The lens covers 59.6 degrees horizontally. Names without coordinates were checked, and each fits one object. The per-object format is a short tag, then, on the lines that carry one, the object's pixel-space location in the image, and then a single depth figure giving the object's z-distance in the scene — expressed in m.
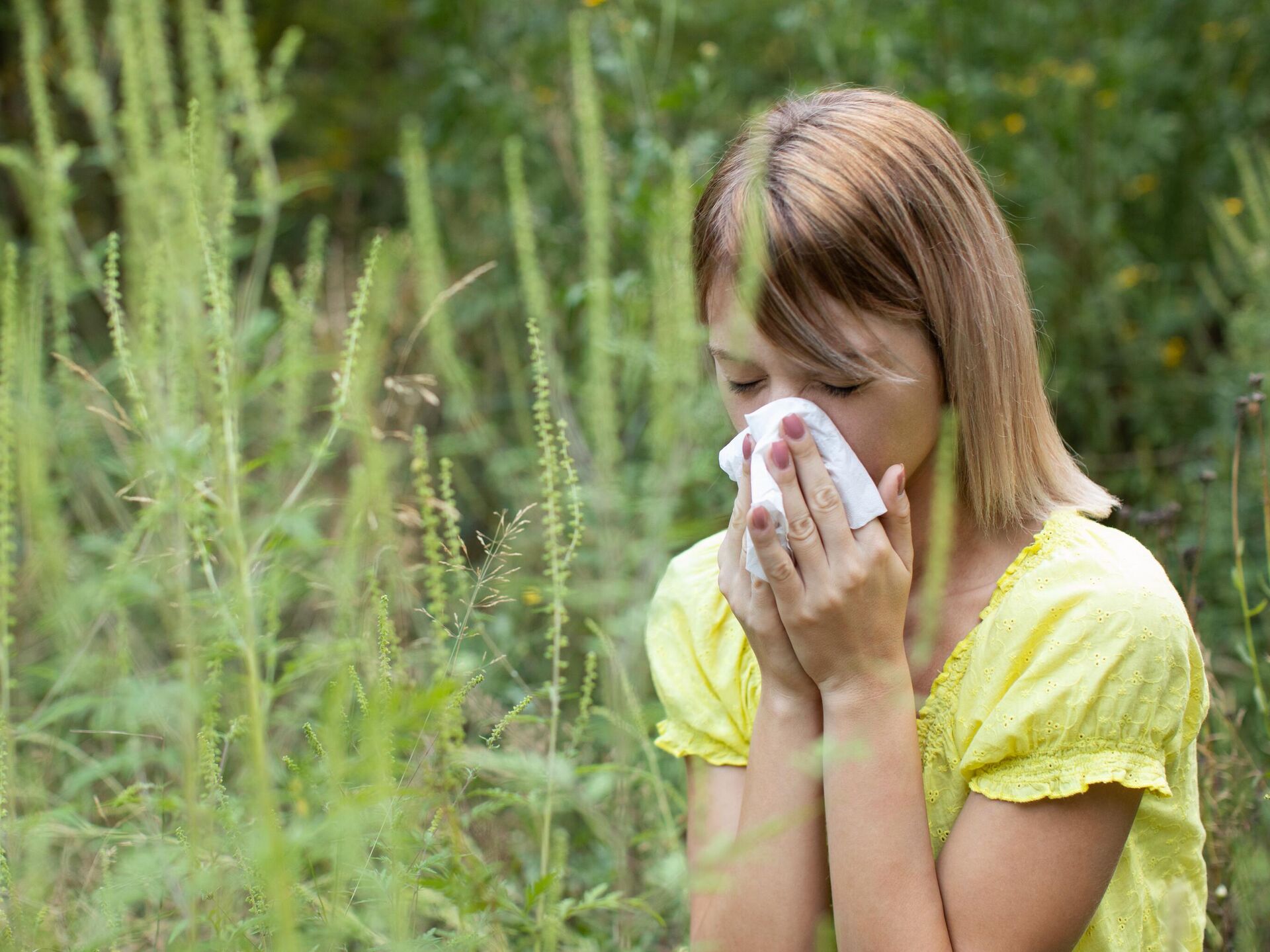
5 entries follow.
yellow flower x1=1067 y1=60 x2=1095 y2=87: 3.73
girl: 1.15
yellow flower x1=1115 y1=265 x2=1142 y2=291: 3.80
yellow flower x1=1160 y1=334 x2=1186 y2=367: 3.79
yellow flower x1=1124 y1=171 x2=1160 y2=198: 4.00
